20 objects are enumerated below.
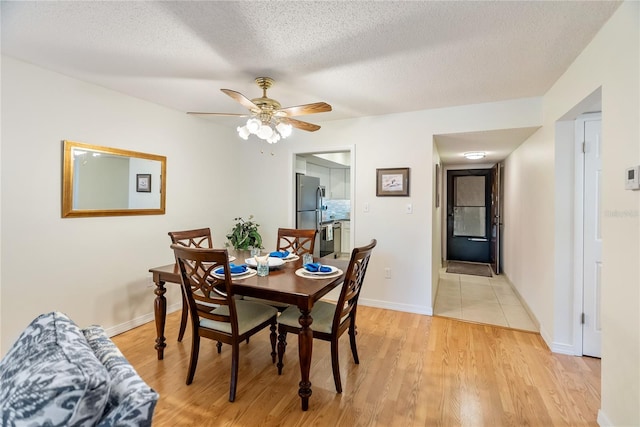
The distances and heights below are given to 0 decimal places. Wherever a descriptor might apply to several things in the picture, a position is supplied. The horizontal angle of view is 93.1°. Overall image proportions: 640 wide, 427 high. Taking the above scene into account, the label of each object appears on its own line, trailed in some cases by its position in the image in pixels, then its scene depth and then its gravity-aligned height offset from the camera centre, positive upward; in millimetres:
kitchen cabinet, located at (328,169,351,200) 6926 +621
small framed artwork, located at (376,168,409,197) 3410 +340
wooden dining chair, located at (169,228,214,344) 2654 -274
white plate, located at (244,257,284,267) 2332 -405
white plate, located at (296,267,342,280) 2094 -450
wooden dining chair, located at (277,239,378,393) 1914 -722
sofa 669 -435
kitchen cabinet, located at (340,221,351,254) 6676 -595
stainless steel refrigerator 4387 +126
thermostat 1370 +162
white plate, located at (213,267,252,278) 1975 -425
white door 2322 -136
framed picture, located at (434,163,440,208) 3935 +336
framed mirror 2516 +256
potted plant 3801 -341
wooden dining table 1767 -486
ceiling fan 2211 +751
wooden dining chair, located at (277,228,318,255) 3012 -282
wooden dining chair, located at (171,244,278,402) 1827 -661
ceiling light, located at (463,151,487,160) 4408 +863
